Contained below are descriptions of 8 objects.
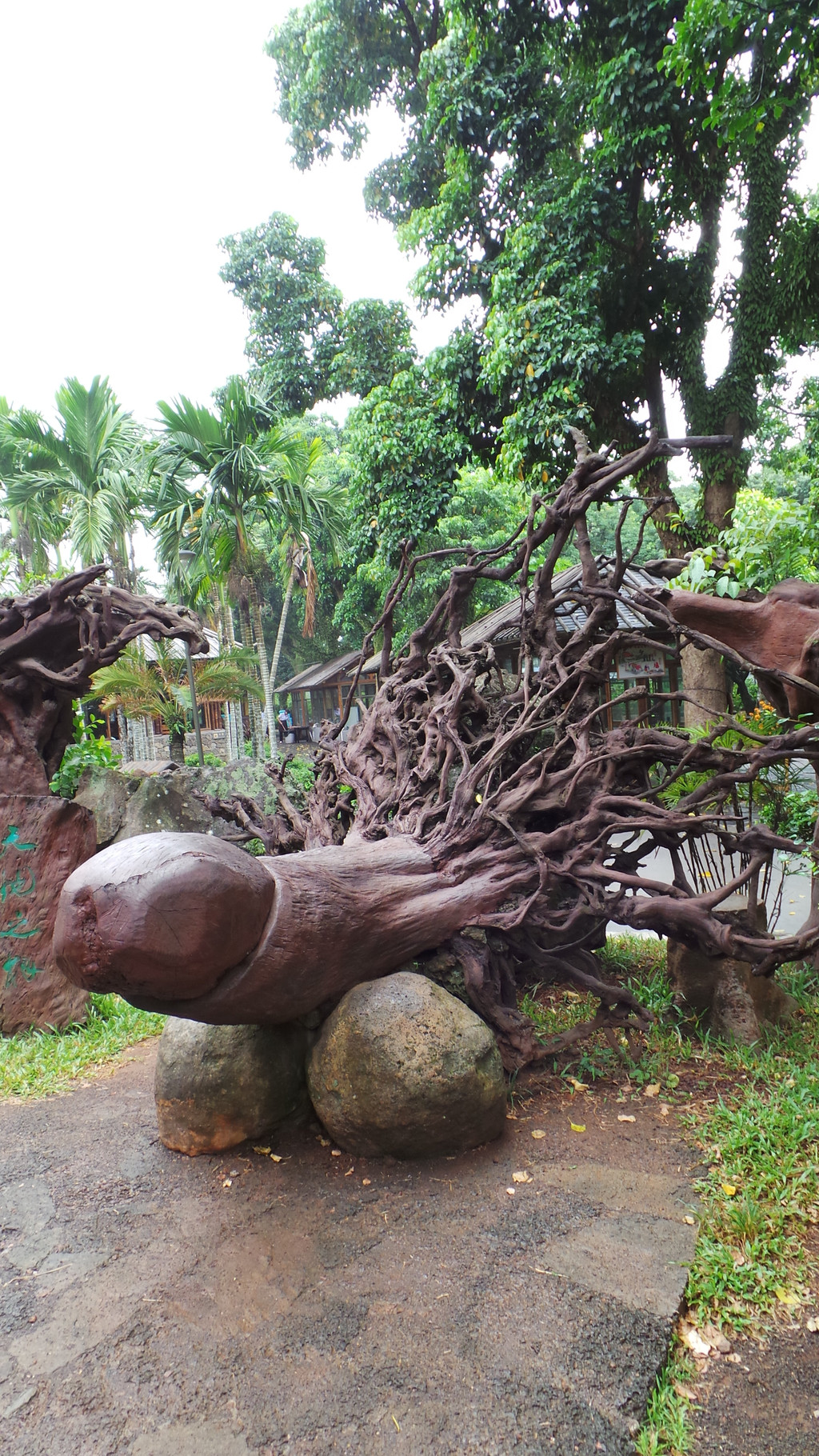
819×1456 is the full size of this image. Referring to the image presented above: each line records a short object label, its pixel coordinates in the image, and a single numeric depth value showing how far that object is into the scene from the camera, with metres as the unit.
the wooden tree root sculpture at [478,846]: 2.67
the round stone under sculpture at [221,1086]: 3.35
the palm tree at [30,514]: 16.03
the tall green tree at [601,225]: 9.00
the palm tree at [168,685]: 12.27
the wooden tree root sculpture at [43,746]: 5.10
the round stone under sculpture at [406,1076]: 3.11
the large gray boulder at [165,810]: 7.16
